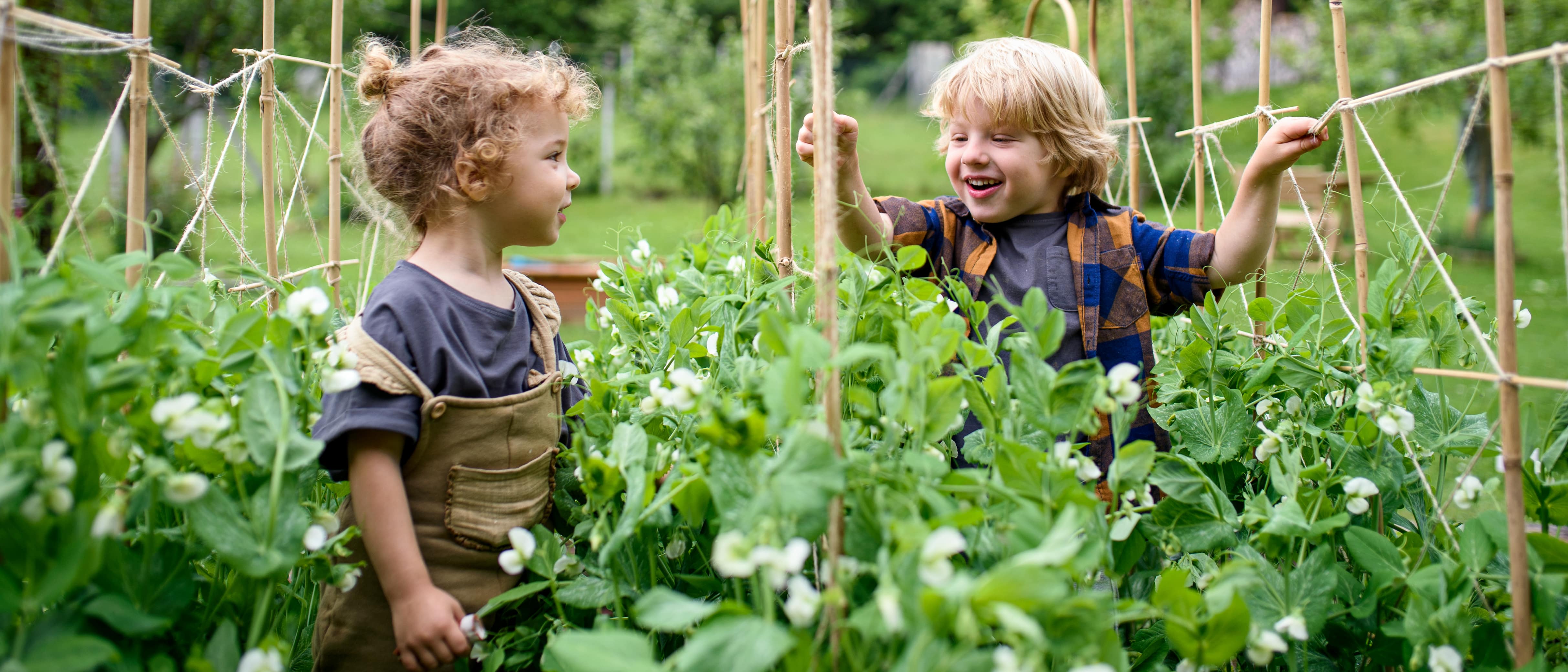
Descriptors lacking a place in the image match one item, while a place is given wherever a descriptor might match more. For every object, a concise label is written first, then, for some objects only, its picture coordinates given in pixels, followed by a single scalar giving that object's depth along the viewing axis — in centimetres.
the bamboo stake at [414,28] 189
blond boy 146
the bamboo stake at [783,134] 131
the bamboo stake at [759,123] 199
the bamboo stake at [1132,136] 197
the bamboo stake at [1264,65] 150
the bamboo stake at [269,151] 152
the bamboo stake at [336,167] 166
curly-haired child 109
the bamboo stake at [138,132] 111
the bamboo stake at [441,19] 213
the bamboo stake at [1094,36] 205
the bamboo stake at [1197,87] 170
